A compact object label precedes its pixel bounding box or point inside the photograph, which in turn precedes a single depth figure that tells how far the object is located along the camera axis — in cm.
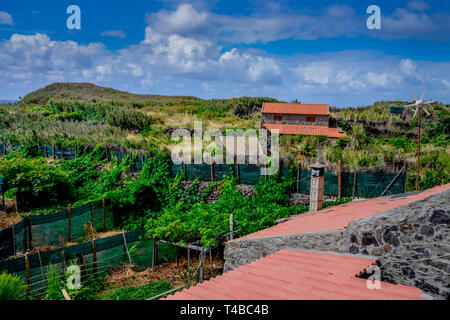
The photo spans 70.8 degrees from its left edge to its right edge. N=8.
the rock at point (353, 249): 529
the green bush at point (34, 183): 1362
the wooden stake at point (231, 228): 912
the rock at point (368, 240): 498
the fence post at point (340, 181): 1209
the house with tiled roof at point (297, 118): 2689
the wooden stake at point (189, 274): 848
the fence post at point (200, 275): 812
